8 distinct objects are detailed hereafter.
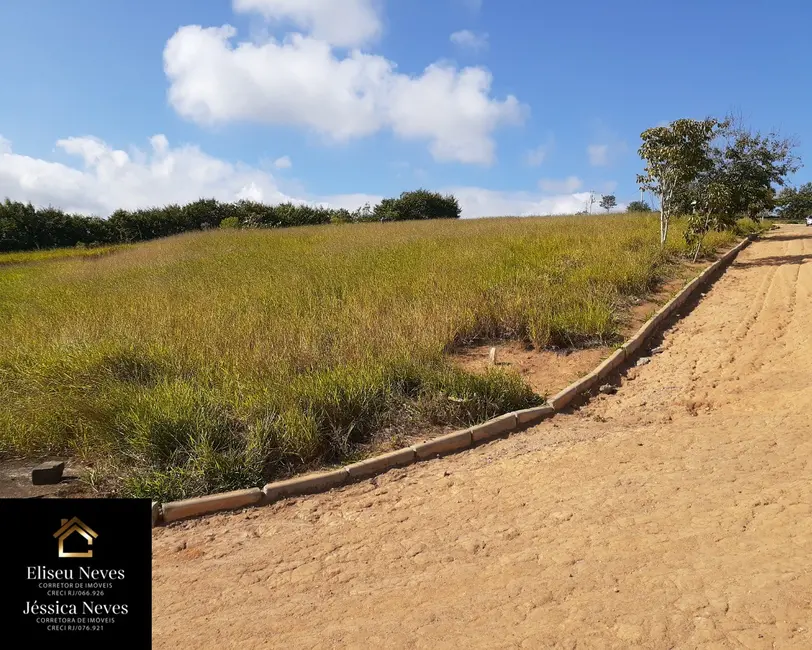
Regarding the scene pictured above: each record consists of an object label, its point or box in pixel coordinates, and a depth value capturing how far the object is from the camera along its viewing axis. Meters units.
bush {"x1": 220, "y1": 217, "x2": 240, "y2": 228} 36.39
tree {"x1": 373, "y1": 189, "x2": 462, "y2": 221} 53.12
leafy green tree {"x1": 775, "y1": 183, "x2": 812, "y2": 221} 63.24
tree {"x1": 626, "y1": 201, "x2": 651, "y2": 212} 40.54
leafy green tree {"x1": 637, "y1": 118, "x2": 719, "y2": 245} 14.86
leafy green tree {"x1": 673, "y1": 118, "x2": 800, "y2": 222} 17.84
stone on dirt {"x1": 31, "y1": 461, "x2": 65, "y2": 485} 4.71
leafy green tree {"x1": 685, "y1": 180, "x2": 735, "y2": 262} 15.65
